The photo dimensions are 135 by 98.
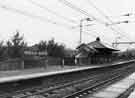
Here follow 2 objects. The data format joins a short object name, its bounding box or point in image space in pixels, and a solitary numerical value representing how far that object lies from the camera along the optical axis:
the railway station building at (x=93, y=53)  47.19
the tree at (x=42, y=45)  61.03
